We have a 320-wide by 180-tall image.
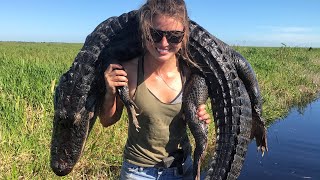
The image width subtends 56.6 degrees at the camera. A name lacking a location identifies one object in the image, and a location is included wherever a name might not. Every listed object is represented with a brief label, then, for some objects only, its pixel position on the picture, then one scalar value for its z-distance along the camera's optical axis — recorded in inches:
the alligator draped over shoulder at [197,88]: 82.7
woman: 67.8
